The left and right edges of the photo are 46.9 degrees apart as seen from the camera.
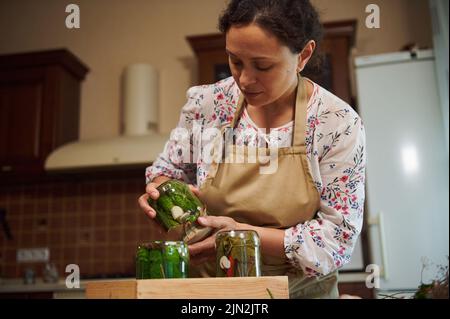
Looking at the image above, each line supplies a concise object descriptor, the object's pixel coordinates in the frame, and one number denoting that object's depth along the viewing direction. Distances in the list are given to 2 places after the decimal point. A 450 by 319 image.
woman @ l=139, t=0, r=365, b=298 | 0.69
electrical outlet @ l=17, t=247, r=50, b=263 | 2.63
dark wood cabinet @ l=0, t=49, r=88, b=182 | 2.56
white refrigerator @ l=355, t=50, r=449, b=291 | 1.93
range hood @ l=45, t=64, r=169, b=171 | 2.27
